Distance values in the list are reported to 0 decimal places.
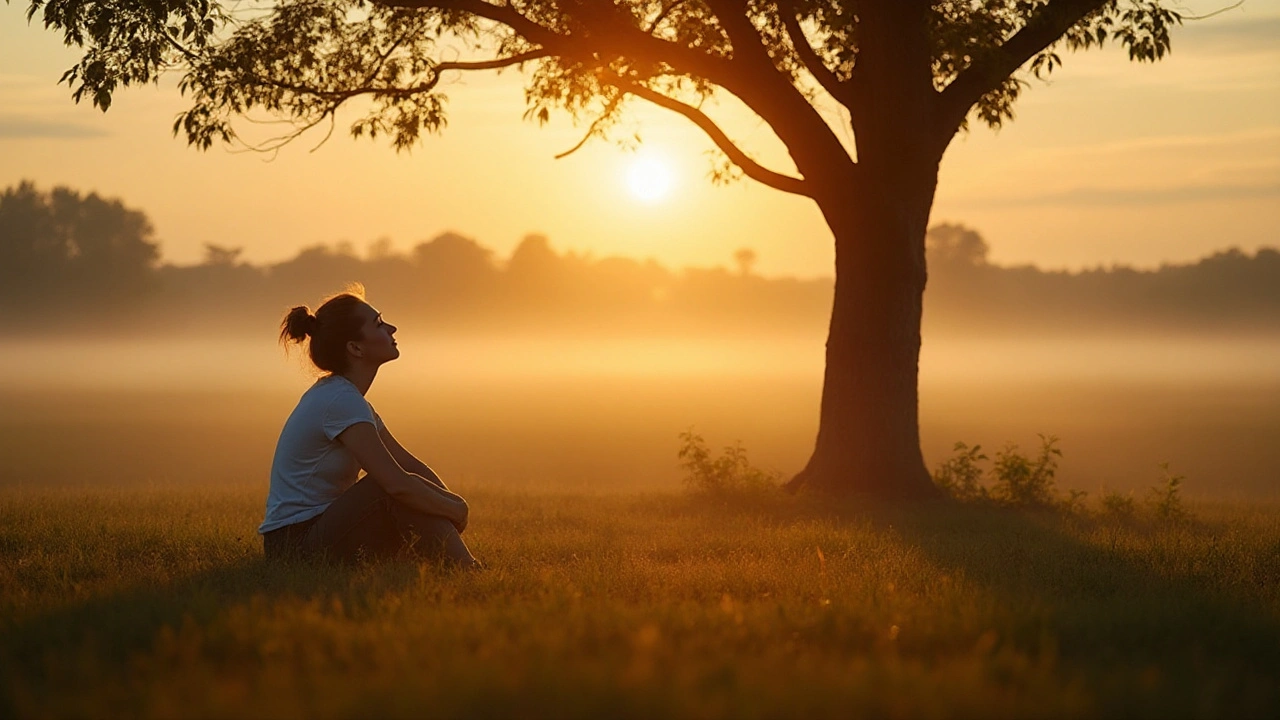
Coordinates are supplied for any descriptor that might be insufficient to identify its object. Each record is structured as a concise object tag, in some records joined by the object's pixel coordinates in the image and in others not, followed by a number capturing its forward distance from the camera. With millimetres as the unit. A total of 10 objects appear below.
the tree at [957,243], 195000
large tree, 14930
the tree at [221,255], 167625
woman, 8164
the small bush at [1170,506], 14508
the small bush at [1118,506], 14875
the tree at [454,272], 190500
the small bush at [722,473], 14883
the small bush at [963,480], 16141
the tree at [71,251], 121000
